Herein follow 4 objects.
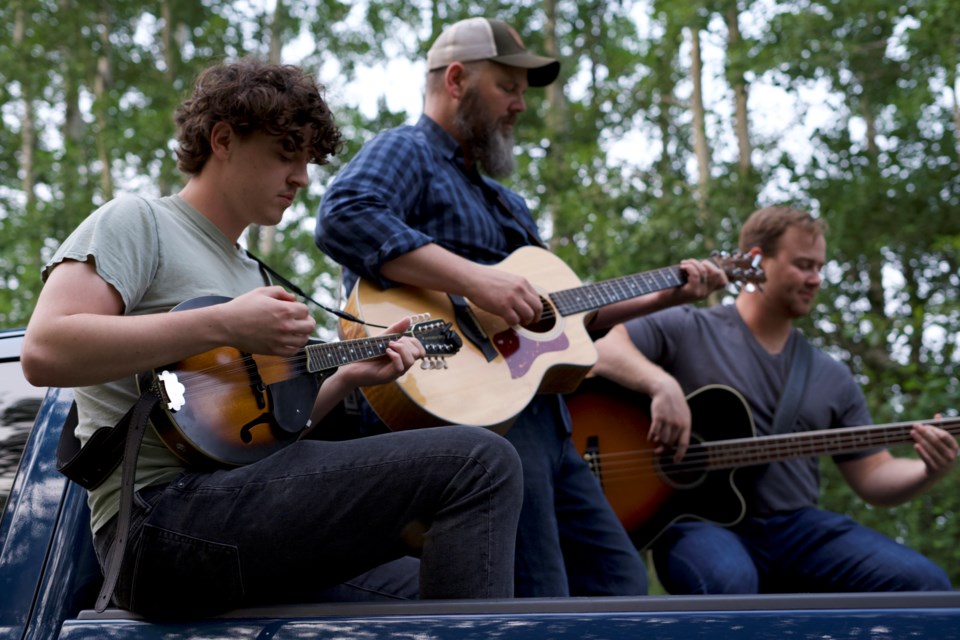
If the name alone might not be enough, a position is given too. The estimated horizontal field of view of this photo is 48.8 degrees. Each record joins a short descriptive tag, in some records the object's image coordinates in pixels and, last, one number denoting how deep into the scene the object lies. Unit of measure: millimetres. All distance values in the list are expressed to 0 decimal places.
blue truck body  1368
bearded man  2777
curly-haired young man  1805
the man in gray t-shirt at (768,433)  3260
